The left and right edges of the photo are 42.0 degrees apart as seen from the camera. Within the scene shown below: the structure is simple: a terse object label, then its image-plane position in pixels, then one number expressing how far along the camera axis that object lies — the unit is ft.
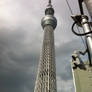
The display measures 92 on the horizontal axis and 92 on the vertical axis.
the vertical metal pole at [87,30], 12.37
